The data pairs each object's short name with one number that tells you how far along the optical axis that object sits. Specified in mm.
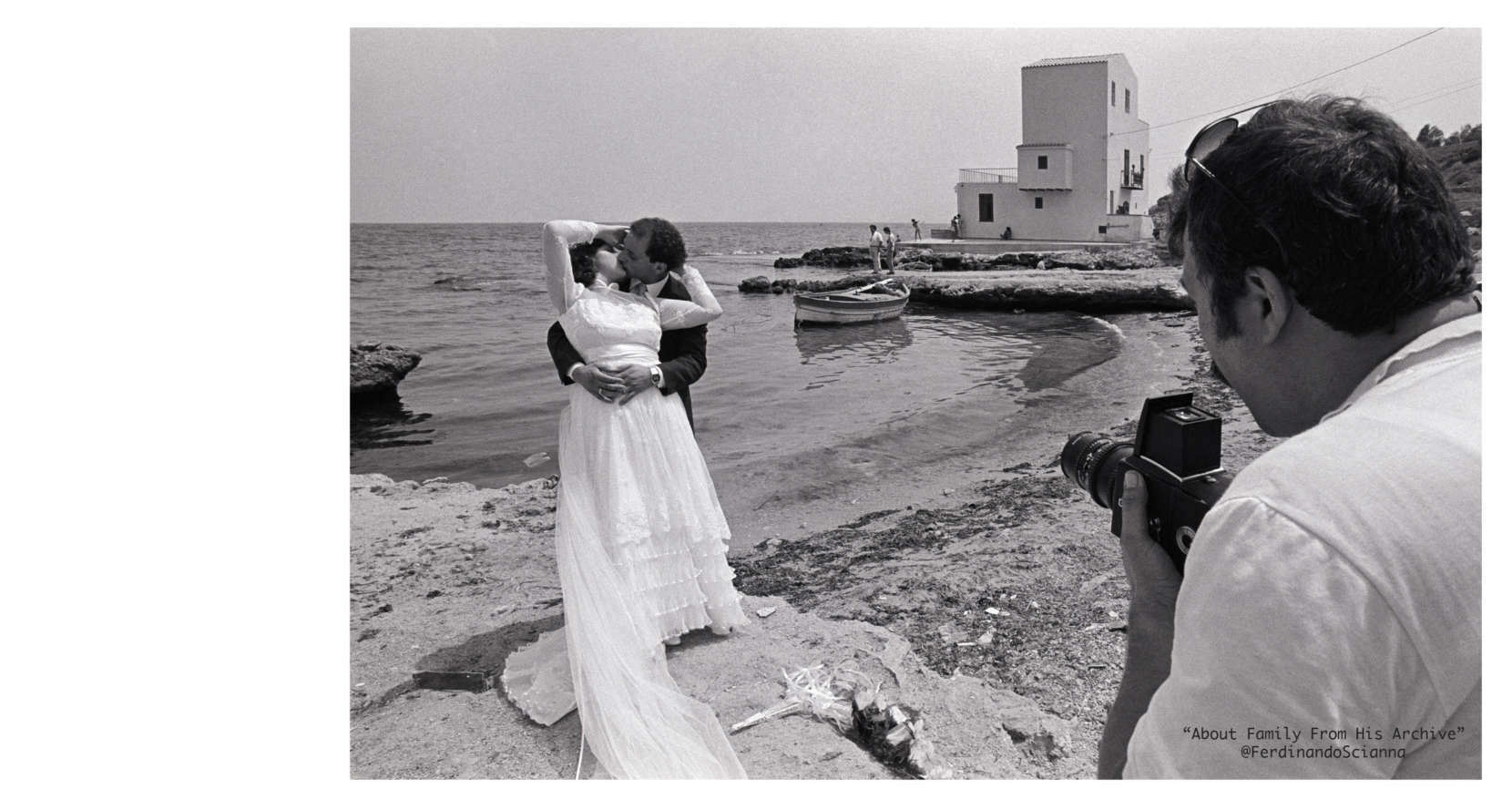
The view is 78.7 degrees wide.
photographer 764
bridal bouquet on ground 2264
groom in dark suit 2688
